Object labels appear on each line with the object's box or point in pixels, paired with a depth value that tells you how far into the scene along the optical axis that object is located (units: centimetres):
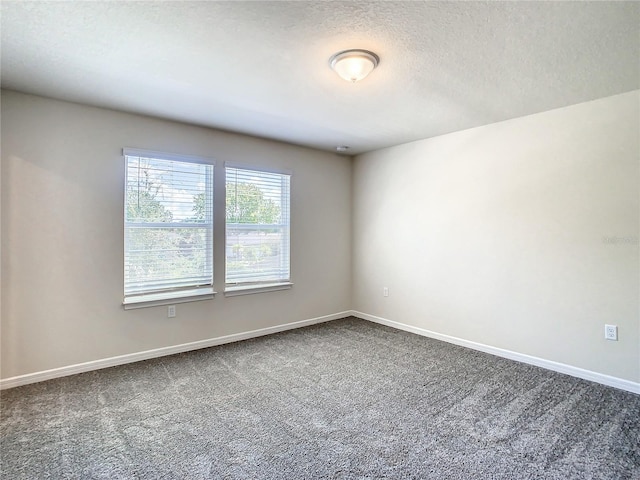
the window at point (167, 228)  338
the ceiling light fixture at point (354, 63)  218
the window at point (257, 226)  404
